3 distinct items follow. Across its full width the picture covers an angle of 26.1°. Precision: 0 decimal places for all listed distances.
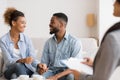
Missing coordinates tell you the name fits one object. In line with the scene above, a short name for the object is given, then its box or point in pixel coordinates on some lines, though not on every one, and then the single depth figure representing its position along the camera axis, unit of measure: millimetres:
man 2596
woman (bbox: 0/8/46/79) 2516
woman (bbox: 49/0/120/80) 1035
